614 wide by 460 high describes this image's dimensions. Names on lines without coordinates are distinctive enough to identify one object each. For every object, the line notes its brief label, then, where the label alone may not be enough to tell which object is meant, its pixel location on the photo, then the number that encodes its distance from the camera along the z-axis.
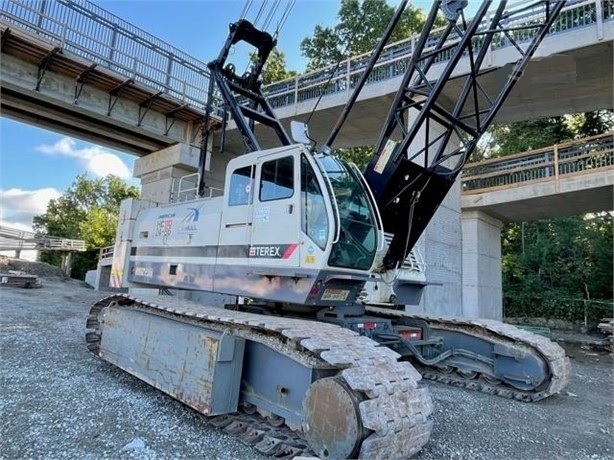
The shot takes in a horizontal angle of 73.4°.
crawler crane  3.10
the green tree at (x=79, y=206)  41.31
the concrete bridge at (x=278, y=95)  9.59
